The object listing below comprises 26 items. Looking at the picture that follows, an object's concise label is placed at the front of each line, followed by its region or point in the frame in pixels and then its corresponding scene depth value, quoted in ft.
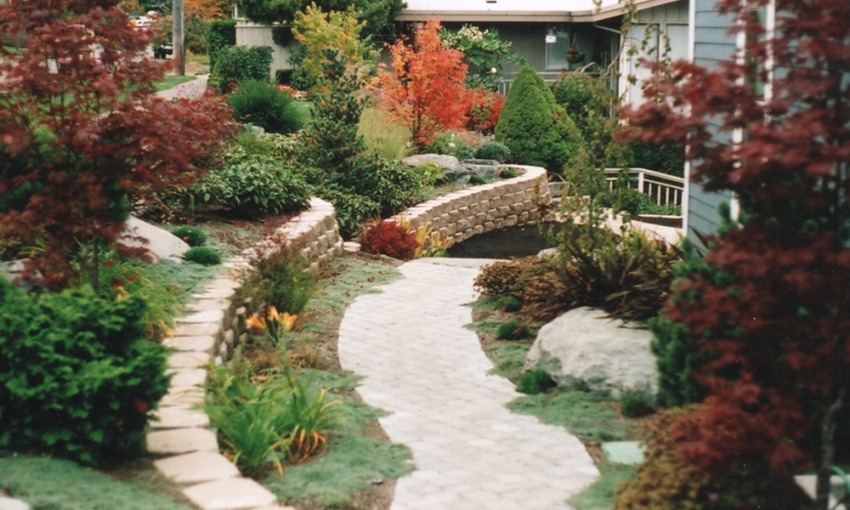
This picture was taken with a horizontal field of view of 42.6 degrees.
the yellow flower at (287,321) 30.58
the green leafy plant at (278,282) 31.32
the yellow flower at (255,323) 30.09
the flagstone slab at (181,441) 20.01
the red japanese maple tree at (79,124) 23.76
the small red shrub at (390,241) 47.67
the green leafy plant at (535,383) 26.43
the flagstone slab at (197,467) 18.62
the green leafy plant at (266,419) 20.52
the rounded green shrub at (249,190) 40.24
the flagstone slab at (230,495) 17.43
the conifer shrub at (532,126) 70.44
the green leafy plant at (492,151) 68.18
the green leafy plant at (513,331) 31.68
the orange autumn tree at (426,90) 62.75
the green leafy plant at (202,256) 33.50
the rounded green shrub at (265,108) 59.57
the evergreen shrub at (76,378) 18.43
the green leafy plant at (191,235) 35.47
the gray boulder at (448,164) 61.72
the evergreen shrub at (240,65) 103.35
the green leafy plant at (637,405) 24.16
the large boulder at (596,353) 25.22
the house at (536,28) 107.14
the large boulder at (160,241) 32.83
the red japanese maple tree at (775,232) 14.23
